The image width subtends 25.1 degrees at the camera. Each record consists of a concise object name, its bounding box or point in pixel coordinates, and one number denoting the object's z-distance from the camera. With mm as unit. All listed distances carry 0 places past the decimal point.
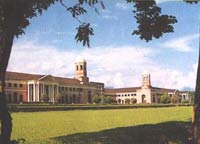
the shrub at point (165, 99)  140500
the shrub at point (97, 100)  127375
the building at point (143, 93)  171875
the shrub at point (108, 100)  121569
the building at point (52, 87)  118169
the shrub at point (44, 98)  112431
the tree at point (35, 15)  8070
